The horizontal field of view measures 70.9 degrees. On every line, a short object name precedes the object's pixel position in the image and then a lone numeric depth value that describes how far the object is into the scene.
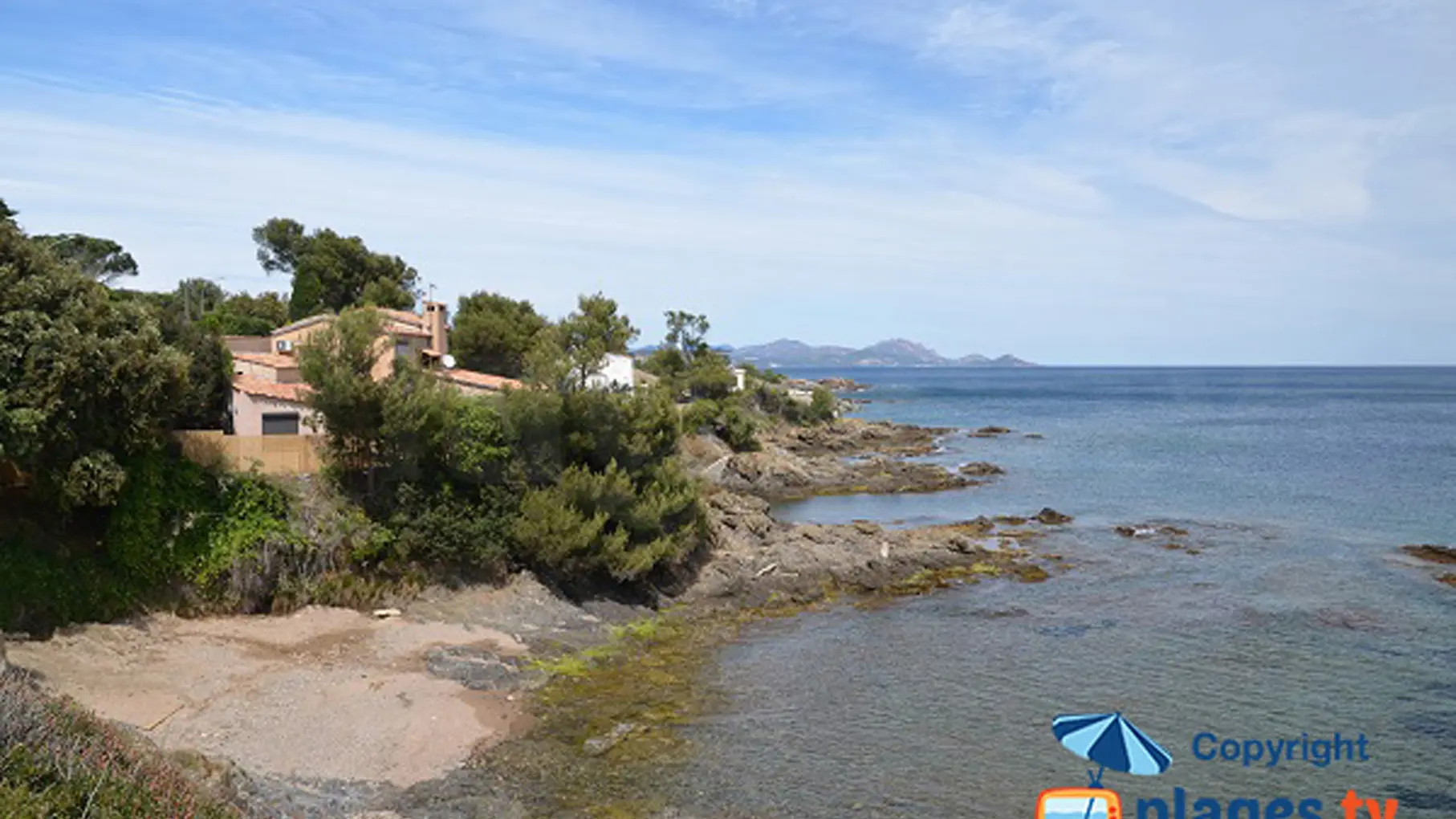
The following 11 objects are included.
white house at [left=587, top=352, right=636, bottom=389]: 50.05
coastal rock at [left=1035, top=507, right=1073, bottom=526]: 47.12
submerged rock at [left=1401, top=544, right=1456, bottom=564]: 37.97
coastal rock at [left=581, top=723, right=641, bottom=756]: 19.77
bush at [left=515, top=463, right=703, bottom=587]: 29.30
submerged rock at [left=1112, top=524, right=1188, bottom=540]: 44.09
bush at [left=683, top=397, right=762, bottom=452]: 67.88
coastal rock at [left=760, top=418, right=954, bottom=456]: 78.56
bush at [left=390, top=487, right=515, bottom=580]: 27.86
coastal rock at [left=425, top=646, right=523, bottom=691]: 23.23
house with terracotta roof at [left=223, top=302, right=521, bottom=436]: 31.02
